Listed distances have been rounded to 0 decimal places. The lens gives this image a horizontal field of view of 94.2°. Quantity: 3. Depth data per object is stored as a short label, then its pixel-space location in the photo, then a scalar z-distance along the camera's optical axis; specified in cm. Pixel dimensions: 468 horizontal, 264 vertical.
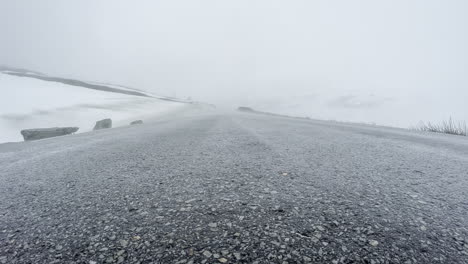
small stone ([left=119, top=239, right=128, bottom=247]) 142
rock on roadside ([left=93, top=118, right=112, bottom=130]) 1302
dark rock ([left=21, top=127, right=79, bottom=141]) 942
